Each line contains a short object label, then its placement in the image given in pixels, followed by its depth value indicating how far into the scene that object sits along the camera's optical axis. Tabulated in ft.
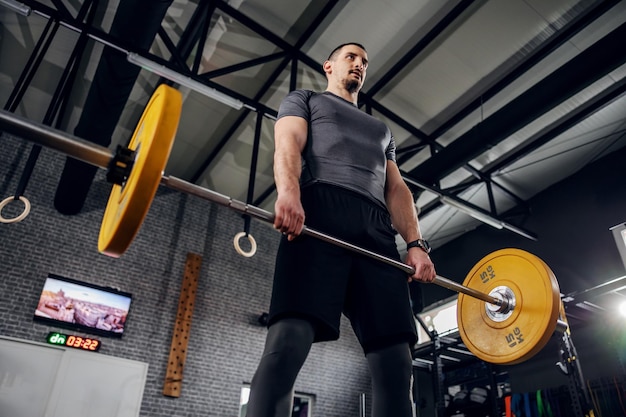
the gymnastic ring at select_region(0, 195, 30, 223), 11.21
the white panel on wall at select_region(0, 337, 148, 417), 15.20
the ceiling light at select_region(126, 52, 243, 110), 12.53
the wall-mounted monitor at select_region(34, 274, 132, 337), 16.70
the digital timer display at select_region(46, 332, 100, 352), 16.26
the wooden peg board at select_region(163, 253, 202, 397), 17.79
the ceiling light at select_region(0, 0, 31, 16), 11.62
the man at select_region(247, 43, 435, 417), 3.37
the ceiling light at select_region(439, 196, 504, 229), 18.28
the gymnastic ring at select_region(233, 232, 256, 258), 14.43
